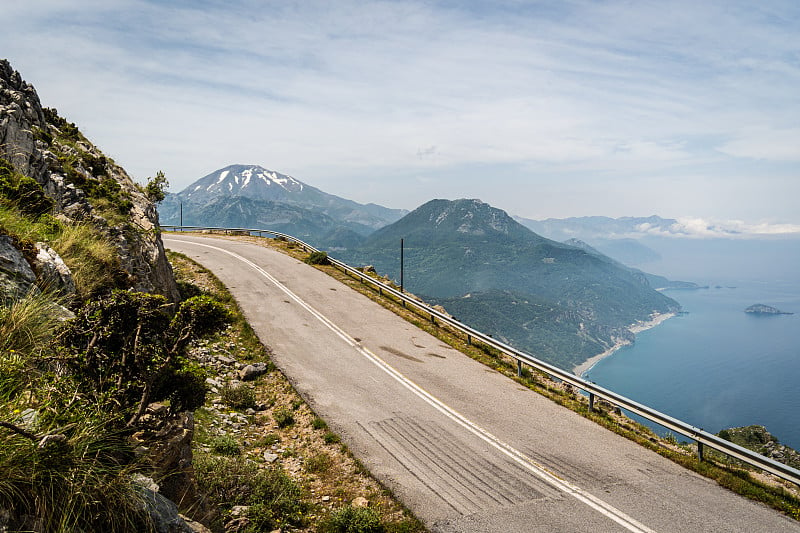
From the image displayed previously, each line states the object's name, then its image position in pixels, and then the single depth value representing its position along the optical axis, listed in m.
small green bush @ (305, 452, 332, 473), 9.75
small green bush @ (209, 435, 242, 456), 9.78
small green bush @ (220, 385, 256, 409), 12.78
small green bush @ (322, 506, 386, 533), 7.55
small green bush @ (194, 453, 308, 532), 7.65
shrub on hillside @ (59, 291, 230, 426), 5.09
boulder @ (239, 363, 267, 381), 14.66
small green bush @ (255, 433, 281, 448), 10.90
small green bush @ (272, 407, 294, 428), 11.88
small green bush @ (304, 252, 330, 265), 35.06
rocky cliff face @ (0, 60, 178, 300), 14.34
